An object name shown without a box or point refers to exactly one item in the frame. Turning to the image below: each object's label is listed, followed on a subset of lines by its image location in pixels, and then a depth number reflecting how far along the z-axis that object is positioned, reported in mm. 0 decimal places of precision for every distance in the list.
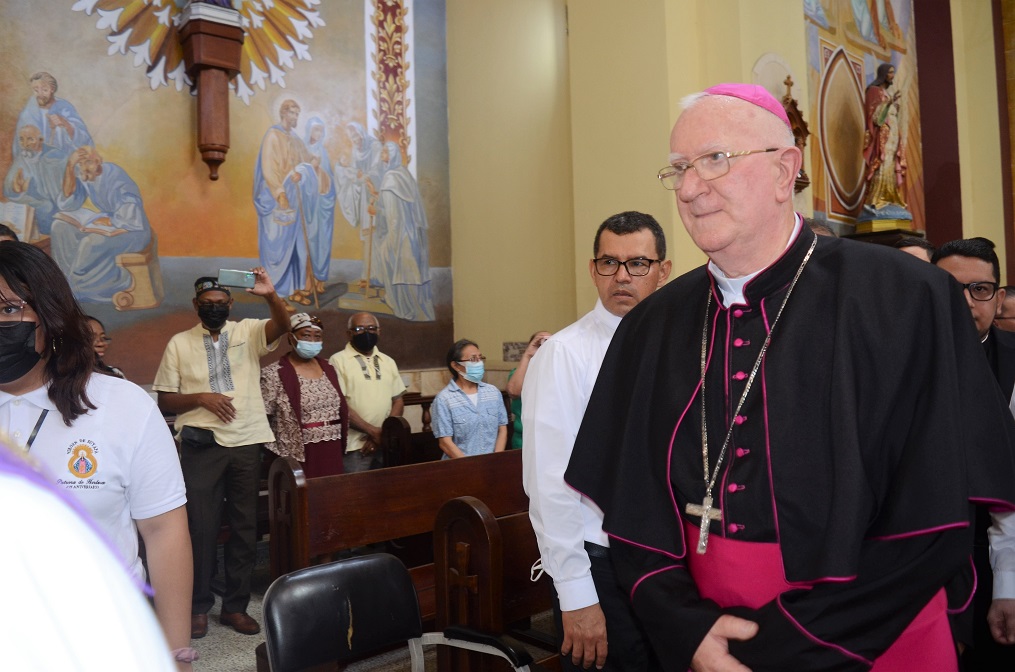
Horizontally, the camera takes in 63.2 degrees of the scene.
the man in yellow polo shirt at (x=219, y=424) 4965
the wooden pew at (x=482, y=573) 3023
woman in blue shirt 5820
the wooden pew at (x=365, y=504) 3826
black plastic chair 2518
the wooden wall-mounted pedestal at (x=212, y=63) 7387
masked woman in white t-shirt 1894
